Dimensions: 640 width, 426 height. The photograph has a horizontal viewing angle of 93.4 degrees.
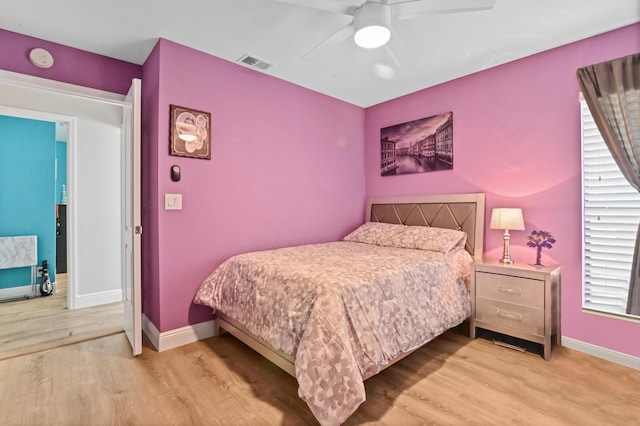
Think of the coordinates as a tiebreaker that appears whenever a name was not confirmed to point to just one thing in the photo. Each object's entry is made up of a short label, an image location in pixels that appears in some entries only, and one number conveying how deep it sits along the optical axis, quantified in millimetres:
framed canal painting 3326
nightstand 2279
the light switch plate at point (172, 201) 2457
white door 2268
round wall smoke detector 2367
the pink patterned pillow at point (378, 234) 3172
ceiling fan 1693
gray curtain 2170
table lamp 2555
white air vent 2779
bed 1514
